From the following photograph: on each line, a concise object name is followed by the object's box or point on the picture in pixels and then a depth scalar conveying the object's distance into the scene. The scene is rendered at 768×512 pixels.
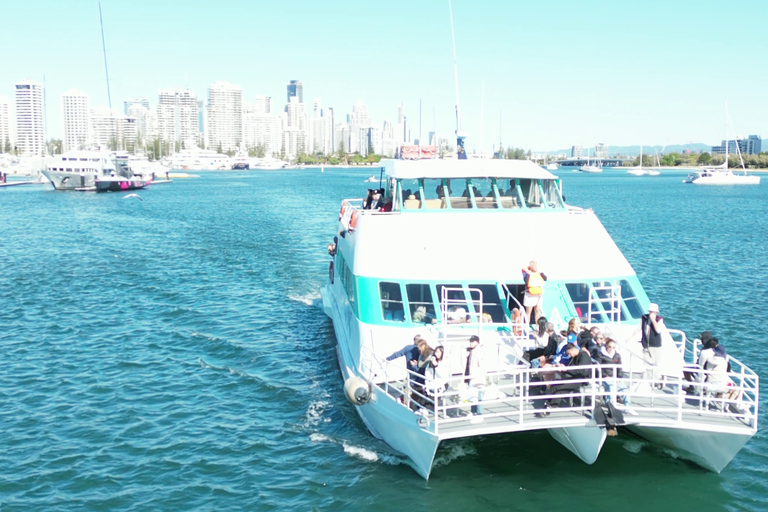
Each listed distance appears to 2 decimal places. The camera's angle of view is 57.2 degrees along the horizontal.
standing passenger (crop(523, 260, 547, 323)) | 15.12
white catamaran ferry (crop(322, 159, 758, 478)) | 12.38
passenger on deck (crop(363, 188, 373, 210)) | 21.16
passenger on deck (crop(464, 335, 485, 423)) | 12.77
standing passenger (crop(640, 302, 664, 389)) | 13.70
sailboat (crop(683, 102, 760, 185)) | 136.75
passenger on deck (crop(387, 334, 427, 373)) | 13.70
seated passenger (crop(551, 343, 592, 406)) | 12.48
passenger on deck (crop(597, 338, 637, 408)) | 12.69
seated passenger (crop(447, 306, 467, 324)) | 15.30
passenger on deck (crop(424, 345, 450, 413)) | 12.73
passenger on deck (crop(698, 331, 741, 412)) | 12.73
